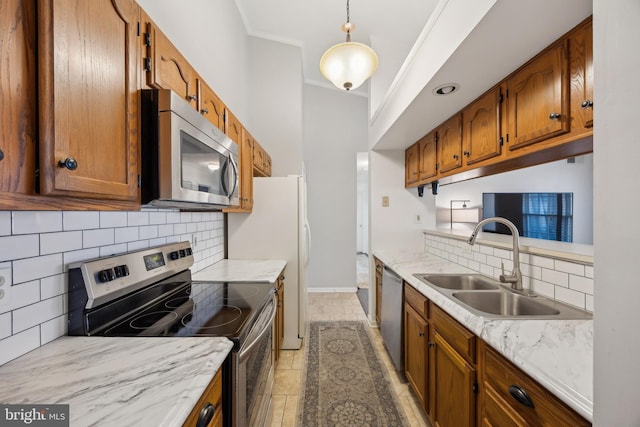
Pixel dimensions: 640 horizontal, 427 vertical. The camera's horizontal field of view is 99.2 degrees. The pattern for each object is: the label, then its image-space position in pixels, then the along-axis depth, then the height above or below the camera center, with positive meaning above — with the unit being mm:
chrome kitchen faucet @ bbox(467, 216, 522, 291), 1524 -340
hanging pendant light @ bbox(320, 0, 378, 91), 1880 +1053
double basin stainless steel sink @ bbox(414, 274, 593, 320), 1223 -475
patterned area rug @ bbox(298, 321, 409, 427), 1747 -1314
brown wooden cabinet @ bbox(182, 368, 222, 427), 719 -557
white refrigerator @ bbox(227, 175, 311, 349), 2602 -181
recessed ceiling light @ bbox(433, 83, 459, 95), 1583 +738
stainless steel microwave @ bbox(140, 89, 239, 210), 948 +231
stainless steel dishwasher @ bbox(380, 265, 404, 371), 2115 -882
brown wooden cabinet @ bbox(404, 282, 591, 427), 812 -689
